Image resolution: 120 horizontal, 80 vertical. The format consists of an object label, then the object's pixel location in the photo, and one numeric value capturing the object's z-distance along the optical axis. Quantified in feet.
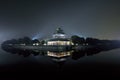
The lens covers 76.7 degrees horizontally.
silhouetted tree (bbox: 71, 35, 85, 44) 124.04
